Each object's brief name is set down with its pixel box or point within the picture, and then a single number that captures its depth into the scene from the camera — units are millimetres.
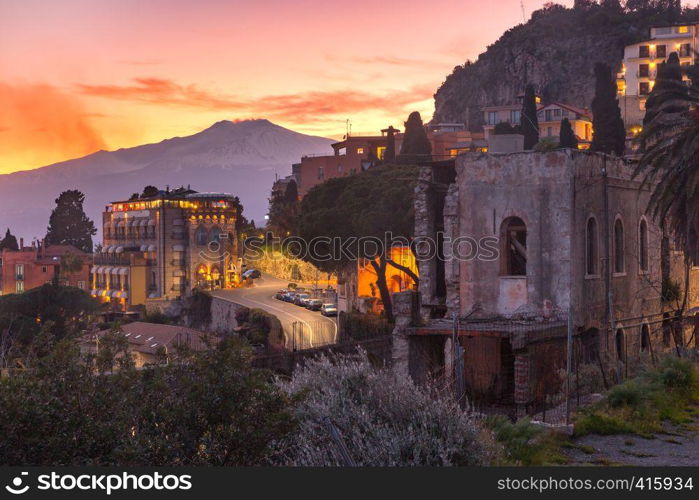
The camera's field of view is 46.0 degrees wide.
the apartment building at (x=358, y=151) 94688
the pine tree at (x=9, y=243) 127312
